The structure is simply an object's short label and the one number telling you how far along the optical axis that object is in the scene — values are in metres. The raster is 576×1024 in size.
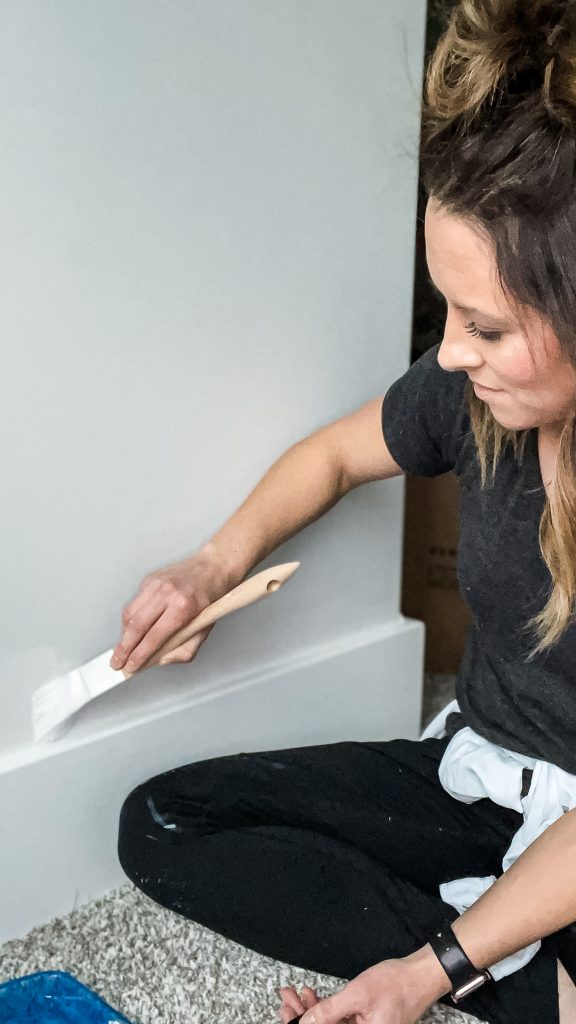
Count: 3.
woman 0.78
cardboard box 1.69
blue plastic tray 0.97
